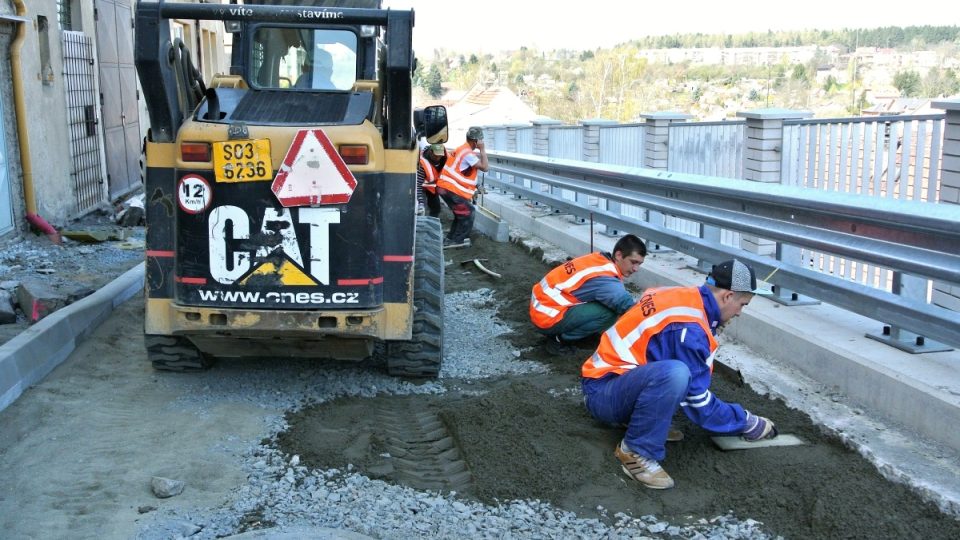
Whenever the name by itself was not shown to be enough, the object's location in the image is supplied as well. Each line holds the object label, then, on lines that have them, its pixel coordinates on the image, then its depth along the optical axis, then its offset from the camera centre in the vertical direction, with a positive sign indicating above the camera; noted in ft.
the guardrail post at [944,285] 16.52 -2.80
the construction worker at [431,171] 44.06 -2.55
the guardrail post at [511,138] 71.15 -1.64
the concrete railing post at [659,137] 42.93 -0.97
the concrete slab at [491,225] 39.60 -4.68
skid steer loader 17.46 -1.74
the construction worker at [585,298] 21.49 -4.11
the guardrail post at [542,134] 60.80 -1.15
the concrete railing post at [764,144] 30.50 -0.93
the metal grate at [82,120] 40.75 -0.15
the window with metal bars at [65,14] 40.94 +4.45
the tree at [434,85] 276.70 +9.30
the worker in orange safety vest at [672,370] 14.66 -3.96
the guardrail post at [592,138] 50.47 -1.19
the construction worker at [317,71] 22.11 +1.05
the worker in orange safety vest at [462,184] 39.42 -2.81
